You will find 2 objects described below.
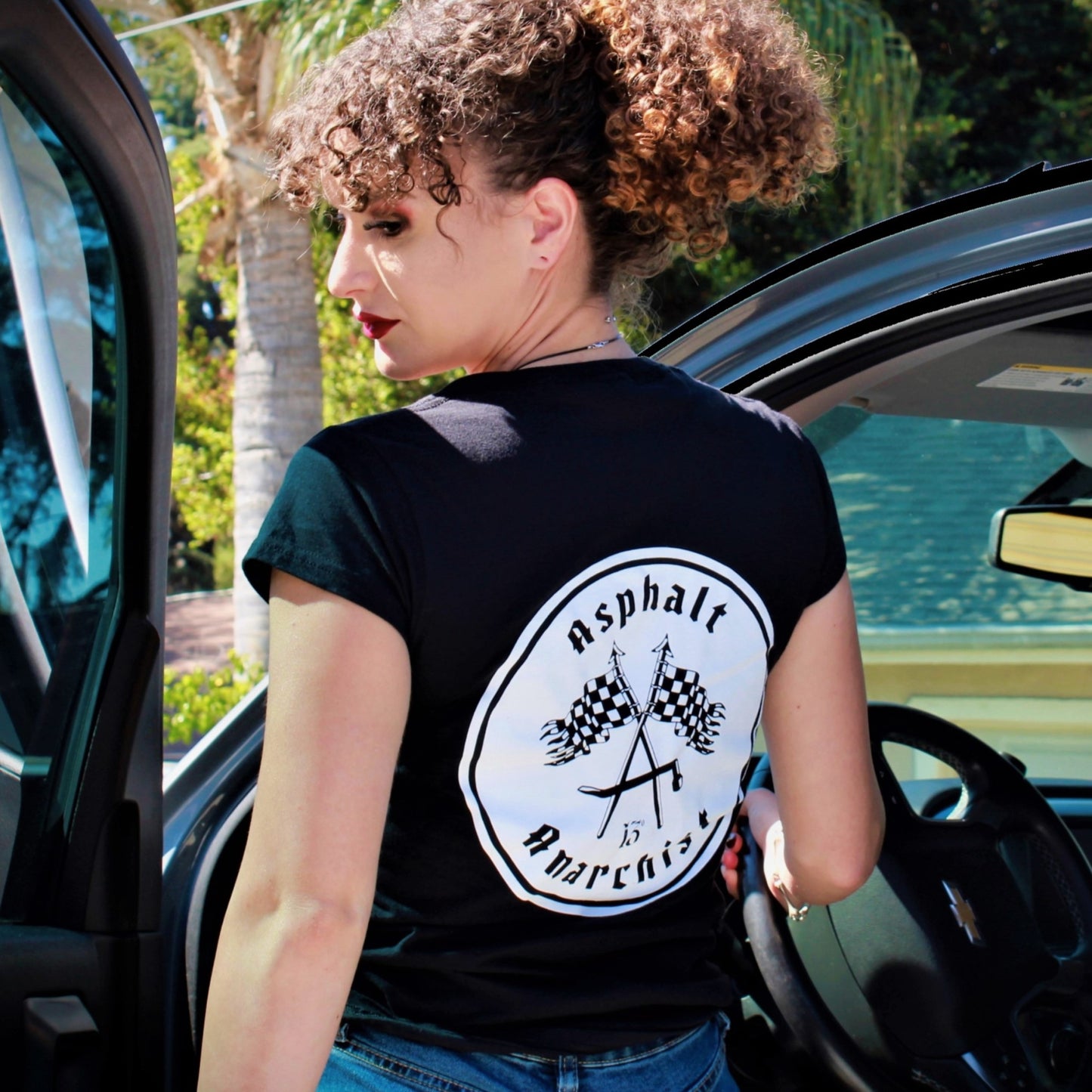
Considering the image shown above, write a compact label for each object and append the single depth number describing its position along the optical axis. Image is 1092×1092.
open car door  1.34
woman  1.03
